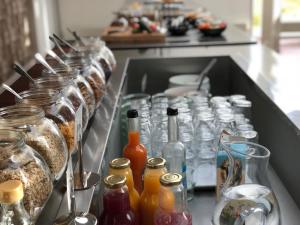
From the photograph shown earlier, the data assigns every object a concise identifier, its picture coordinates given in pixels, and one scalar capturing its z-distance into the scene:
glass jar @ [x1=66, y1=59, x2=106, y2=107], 1.31
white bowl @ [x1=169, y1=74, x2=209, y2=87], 1.93
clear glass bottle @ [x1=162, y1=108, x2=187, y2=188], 1.04
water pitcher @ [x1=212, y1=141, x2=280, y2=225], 0.83
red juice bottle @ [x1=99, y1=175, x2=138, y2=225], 0.82
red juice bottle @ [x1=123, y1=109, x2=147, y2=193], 1.04
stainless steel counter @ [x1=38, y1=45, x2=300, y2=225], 1.03
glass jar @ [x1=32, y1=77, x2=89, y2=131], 1.05
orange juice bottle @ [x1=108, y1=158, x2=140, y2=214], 0.89
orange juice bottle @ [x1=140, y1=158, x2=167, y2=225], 0.88
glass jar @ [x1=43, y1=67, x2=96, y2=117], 1.16
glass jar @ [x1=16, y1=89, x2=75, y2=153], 0.94
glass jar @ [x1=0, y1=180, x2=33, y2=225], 0.61
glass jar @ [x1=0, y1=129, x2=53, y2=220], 0.70
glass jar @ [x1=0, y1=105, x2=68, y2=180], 0.82
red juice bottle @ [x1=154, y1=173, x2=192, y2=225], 0.81
